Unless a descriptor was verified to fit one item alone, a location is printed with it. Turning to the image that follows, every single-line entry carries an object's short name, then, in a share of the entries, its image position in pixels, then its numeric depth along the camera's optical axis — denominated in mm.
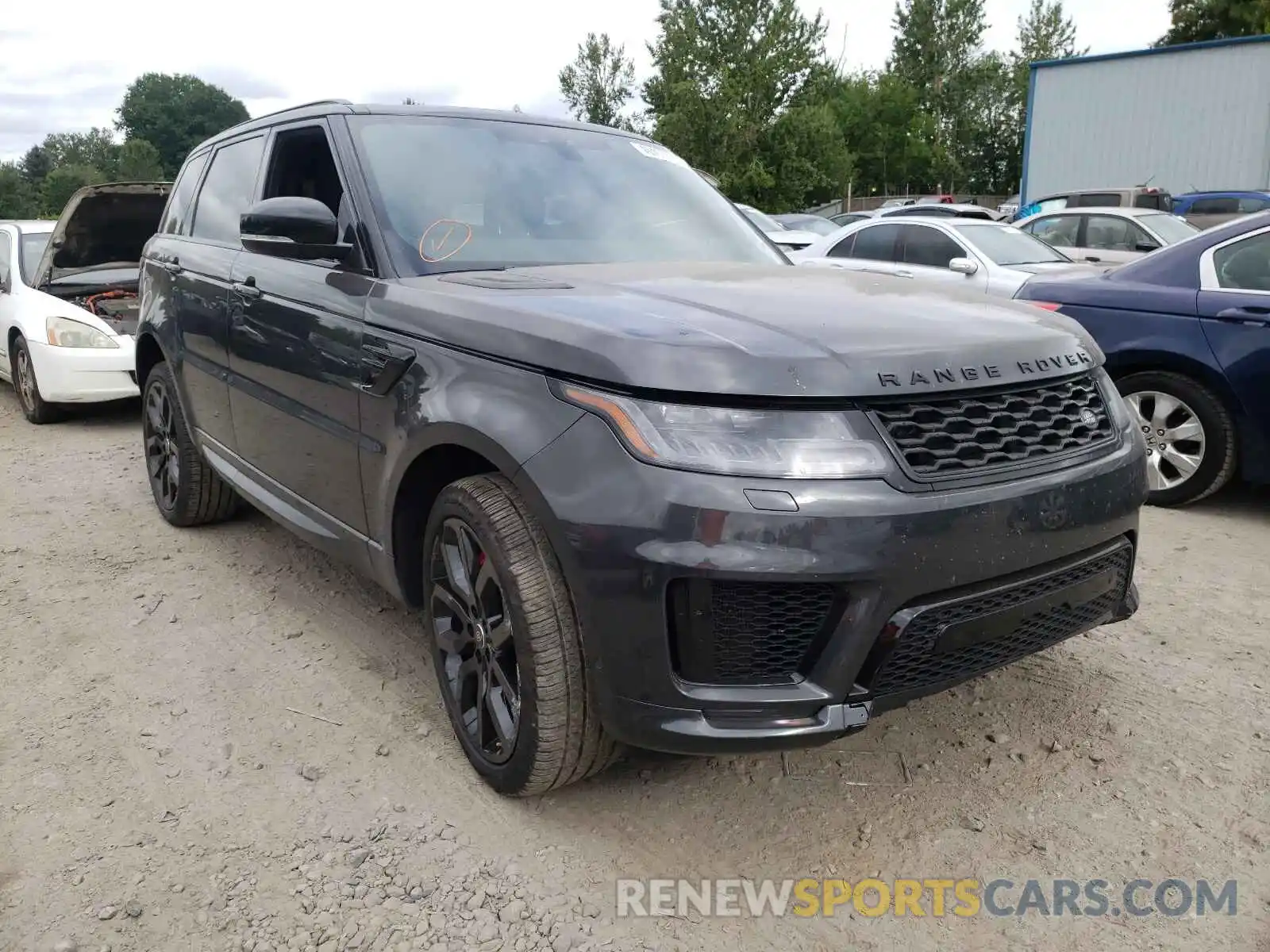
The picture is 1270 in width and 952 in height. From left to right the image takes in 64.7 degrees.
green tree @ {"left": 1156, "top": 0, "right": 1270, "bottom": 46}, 41219
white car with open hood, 7234
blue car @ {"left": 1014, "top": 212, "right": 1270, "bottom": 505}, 4656
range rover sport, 2035
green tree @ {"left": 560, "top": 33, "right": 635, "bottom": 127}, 59344
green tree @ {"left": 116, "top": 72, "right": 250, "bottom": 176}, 102188
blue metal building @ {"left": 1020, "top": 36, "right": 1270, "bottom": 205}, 22953
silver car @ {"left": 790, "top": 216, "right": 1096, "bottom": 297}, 7934
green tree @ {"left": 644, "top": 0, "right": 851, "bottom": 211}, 38062
